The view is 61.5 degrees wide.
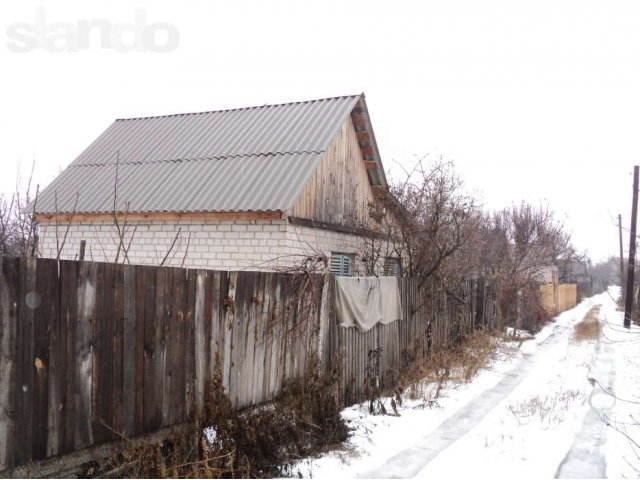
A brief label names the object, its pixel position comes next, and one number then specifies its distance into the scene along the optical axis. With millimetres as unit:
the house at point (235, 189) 10562
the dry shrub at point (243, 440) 4449
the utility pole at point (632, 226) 23412
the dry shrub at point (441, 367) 8977
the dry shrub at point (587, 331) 18172
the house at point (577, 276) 52119
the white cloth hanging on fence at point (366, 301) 7801
